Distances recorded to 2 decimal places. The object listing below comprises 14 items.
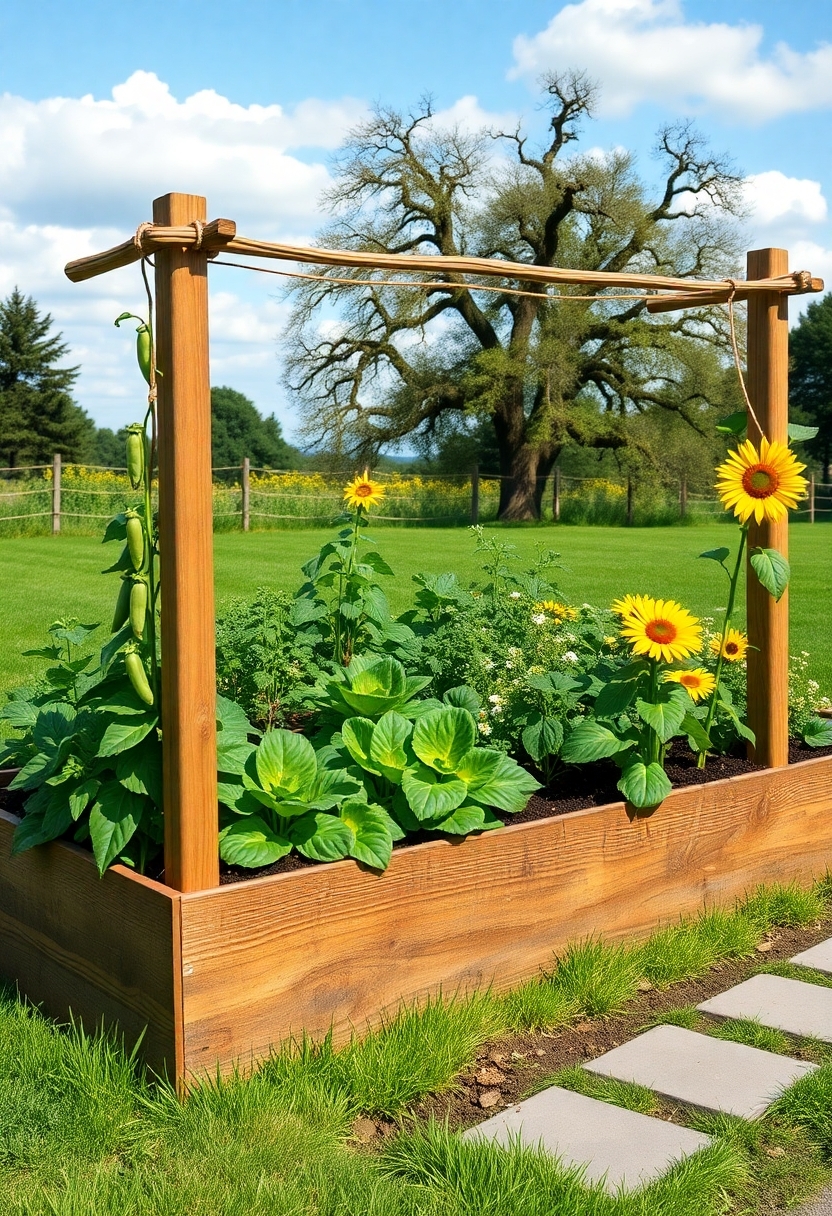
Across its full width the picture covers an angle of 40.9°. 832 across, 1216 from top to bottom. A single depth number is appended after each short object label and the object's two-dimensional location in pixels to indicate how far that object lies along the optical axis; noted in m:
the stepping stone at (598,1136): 1.86
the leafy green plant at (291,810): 2.23
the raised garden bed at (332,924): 2.03
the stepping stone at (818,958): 2.75
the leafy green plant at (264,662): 3.30
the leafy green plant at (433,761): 2.48
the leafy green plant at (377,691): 2.64
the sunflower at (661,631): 2.69
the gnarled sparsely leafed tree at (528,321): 24.94
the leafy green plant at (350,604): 3.51
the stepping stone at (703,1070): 2.12
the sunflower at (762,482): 2.97
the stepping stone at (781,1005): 2.45
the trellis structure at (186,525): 2.07
